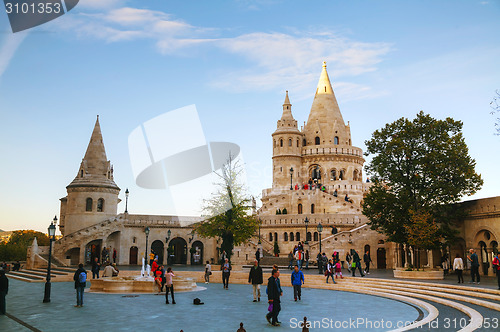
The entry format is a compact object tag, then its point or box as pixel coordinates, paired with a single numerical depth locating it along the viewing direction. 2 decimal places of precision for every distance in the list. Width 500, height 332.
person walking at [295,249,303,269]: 26.32
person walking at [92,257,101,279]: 22.73
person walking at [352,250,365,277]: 25.00
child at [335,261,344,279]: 24.29
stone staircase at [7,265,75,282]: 28.34
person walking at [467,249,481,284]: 20.30
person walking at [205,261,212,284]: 25.83
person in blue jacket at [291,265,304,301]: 17.28
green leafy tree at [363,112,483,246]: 27.84
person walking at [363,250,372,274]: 27.09
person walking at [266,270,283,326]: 12.06
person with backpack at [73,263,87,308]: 15.76
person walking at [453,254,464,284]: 20.38
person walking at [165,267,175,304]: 16.64
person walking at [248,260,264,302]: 16.88
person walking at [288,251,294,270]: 33.39
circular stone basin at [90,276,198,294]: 21.05
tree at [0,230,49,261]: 45.16
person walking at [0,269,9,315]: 14.13
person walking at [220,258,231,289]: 22.39
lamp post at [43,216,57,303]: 17.02
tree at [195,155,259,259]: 31.89
